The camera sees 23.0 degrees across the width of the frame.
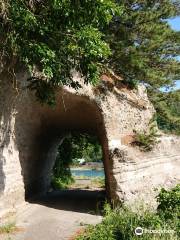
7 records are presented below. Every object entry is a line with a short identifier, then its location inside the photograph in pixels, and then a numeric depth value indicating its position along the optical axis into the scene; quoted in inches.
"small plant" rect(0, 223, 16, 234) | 441.7
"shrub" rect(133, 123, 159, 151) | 600.0
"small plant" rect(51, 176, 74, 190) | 1033.6
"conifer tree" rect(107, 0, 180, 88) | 629.3
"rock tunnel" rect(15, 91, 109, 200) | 606.5
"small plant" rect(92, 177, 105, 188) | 1191.9
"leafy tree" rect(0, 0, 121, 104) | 349.7
